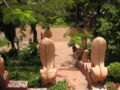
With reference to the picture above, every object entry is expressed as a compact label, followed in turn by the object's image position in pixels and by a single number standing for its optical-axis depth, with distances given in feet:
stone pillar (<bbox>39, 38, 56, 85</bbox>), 28.78
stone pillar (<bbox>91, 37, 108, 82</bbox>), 28.58
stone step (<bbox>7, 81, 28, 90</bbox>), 27.78
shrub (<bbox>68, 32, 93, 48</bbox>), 40.62
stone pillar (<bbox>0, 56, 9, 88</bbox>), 27.63
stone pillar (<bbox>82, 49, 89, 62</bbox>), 39.75
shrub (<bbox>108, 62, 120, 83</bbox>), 31.68
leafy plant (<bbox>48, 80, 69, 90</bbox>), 28.73
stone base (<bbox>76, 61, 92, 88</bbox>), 30.94
